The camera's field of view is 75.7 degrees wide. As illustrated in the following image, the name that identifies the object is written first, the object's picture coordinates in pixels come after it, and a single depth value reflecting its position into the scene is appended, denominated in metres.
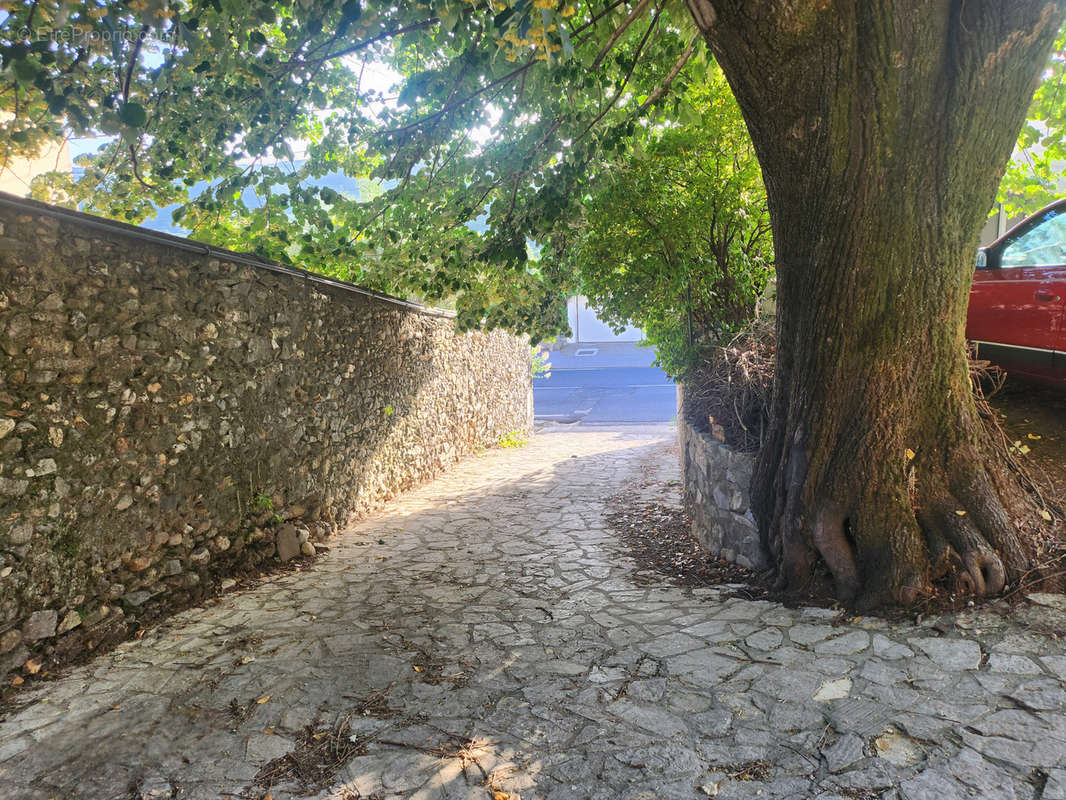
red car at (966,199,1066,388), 5.30
